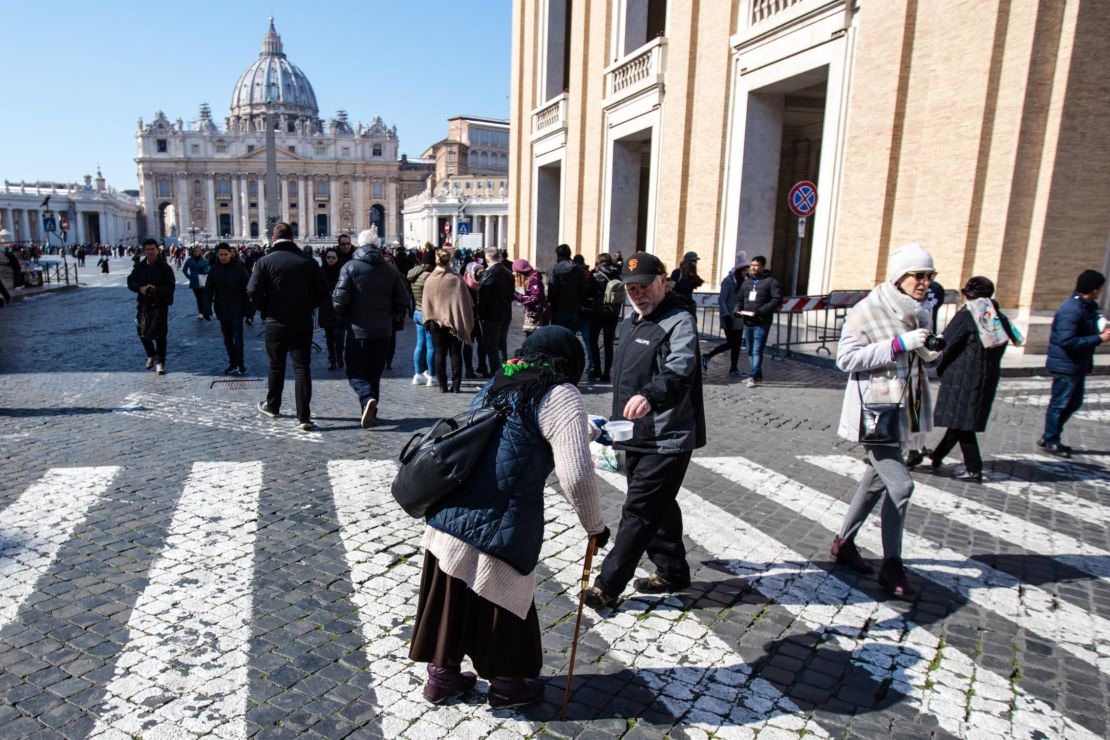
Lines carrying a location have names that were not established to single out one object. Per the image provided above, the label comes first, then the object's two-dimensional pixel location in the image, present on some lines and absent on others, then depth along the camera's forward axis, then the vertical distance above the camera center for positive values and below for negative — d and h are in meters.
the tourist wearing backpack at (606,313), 9.99 -0.94
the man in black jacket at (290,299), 7.17 -0.64
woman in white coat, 3.96 -0.63
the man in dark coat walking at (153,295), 9.92 -0.88
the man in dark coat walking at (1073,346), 6.61 -0.75
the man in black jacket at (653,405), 3.56 -0.76
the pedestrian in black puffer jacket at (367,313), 7.40 -0.76
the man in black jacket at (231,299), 10.00 -0.91
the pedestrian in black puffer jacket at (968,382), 6.10 -1.01
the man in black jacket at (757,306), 9.77 -0.74
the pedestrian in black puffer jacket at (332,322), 10.14 -1.18
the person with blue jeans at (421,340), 9.68 -1.32
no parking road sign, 12.22 +0.82
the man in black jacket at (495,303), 9.30 -0.79
